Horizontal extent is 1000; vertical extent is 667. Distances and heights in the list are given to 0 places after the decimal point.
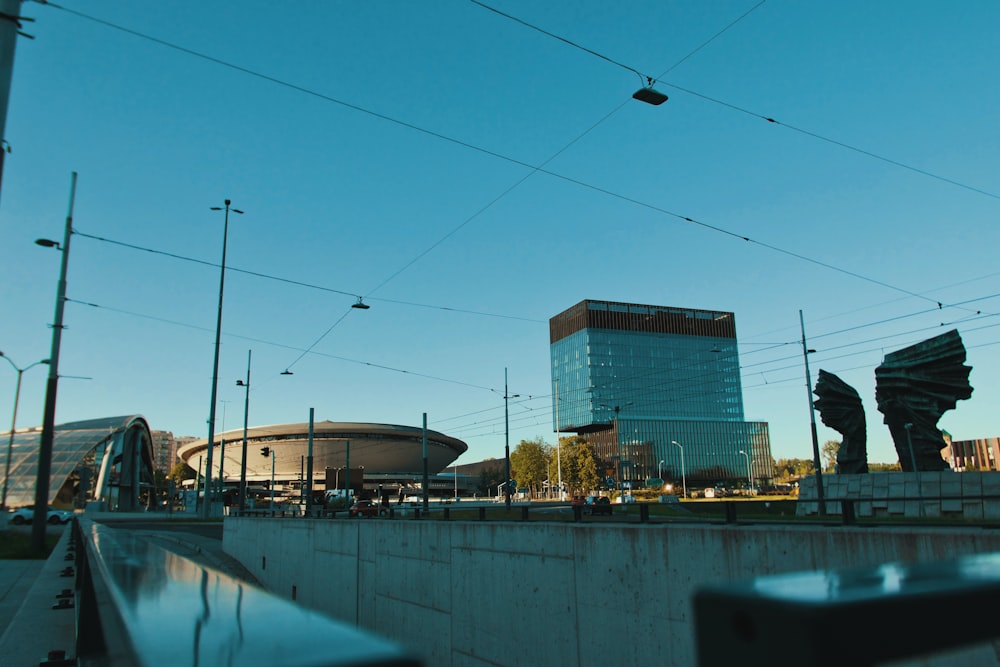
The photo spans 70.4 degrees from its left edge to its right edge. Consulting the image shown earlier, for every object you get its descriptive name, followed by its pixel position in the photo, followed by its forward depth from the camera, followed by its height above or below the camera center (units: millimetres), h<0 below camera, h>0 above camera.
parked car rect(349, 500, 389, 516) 24234 -699
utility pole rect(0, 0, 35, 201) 7191 +4493
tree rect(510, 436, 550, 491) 100688 +3436
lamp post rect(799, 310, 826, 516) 29766 +2894
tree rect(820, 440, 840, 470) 128375 +5516
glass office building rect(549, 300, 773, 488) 117375 +15386
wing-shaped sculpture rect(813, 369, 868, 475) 33719 +3139
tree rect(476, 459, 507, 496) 128250 +1619
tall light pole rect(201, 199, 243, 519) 34188 +5932
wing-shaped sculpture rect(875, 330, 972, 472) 30797 +3914
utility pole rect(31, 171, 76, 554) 20500 +1976
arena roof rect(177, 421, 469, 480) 115250 +7165
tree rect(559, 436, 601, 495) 90312 +2216
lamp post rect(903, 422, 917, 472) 30312 +1649
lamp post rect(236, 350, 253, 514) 42156 +5082
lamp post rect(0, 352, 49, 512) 39856 +6010
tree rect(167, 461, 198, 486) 154875 +4403
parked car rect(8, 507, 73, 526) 51219 -1537
